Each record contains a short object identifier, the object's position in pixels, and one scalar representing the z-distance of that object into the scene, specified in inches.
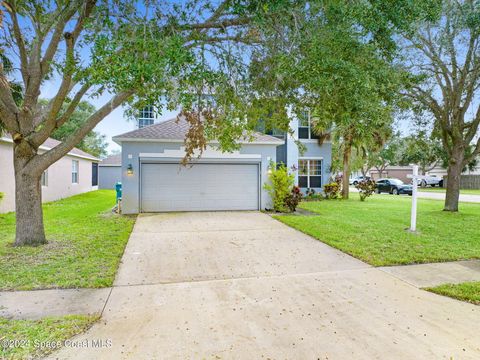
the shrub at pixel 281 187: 519.8
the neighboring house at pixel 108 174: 1168.2
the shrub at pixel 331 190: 747.4
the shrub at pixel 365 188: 733.9
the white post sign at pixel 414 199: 352.8
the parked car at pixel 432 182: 1455.5
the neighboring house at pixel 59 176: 487.2
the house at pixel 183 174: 491.5
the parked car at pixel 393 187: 1029.2
